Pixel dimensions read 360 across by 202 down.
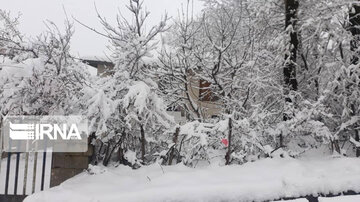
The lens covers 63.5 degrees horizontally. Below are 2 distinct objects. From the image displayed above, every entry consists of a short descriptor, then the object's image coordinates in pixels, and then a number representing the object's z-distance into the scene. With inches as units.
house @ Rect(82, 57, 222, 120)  234.8
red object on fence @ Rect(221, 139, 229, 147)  183.0
